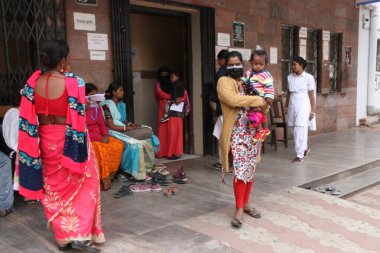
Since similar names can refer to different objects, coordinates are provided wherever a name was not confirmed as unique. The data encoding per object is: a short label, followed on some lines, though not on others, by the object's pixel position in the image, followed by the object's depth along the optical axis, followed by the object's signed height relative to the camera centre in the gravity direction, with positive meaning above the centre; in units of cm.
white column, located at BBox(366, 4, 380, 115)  1016 +30
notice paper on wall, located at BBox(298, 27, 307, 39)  823 +85
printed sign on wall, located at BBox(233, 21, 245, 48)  677 +71
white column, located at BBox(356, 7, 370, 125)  999 +22
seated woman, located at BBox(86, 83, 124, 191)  447 -74
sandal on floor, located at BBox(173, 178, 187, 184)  490 -126
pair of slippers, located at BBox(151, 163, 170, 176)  517 -119
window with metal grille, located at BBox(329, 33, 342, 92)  934 +28
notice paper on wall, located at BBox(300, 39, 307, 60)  832 +57
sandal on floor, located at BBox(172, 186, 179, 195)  447 -124
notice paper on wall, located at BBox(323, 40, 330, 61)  888 +54
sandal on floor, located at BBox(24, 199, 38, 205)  407 -122
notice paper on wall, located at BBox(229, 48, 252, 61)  690 +39
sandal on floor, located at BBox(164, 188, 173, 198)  436 -124
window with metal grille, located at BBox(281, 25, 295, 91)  812 +50
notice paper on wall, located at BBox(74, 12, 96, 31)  485 +68
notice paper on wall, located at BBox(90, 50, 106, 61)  502 +28
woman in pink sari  280 -50
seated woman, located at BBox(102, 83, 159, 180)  477 -78
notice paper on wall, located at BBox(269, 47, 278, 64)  758 +38
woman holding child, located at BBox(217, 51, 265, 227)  351 -49
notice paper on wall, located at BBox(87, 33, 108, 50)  498 +46
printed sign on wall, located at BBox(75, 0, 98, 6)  486 +92
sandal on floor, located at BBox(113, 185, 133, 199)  433 -124
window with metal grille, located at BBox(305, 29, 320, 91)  870 +43
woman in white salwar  610 -42
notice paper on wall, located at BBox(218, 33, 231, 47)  649 +59
